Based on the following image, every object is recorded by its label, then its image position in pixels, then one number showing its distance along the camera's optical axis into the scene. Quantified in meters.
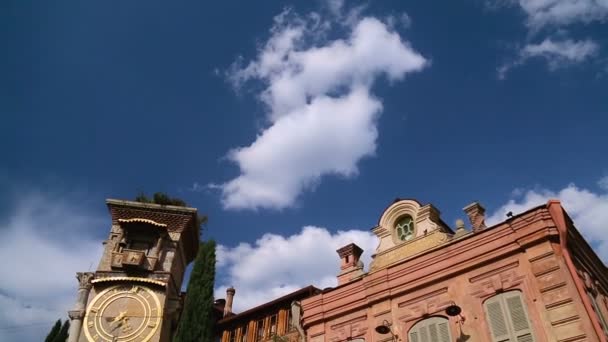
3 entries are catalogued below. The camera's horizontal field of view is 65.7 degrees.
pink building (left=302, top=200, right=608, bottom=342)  12.35
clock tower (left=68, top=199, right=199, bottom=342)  22.11
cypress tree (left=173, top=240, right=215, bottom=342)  20.83
